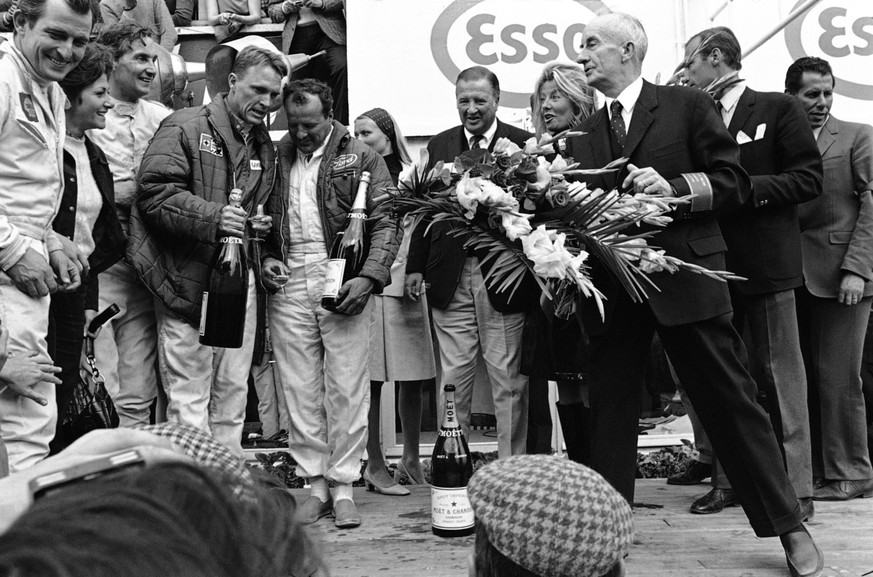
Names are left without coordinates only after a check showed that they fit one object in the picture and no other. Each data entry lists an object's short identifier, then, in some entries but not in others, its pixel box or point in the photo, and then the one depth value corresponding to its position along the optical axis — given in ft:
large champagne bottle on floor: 13.85
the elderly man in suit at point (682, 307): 11.69
